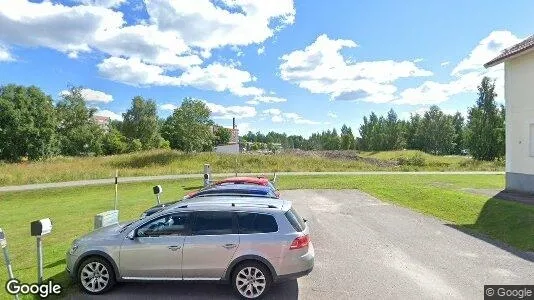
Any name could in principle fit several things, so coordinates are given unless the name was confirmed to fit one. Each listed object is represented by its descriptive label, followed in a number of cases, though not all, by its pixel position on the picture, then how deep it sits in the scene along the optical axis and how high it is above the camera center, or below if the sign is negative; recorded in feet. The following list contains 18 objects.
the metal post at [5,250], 19.31 -5.10
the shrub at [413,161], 151.53 -6.17
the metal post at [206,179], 62.33 -4.80
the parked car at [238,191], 37.97 -4.28
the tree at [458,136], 294.74 +6.98
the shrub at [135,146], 233.35 +3.16
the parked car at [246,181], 45.83 -3.95
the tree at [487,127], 173.17 +8.22
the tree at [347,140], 343.05 +6.56
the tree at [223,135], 351.60 +13.98
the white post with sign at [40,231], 21.04 -4.38
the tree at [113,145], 241.14 +4.00
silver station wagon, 20.89 -5.53
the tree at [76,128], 222.28 +13.95
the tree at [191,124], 145.79 +9.96
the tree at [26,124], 183.42 +14.42
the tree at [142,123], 249.34 +18.56
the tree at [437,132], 281.13 +10.12
